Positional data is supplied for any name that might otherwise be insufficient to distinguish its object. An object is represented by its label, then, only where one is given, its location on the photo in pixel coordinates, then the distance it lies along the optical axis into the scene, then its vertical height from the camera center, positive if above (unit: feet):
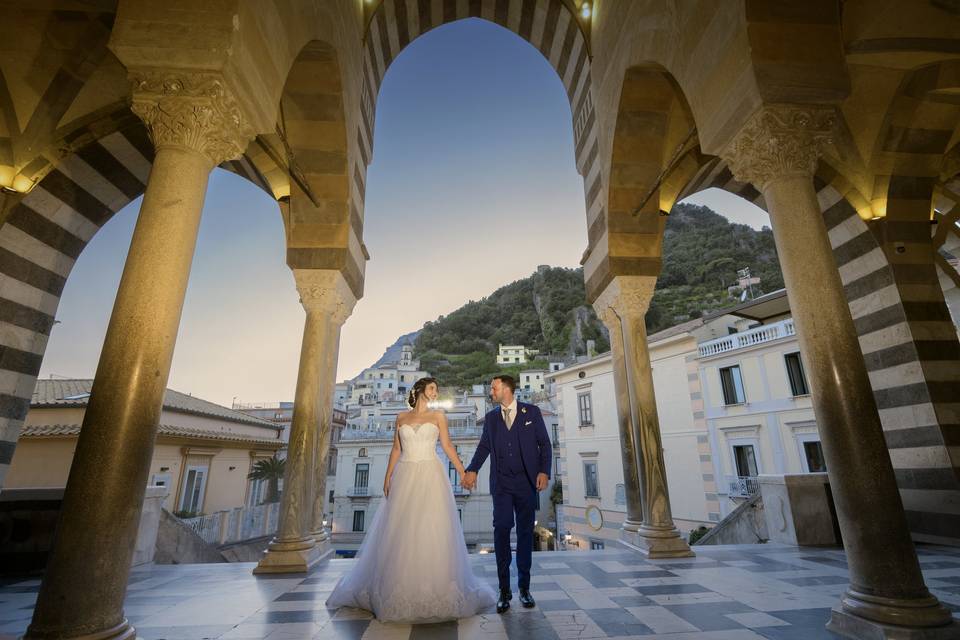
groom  10.94 -0.46
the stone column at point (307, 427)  16.93 +1.16
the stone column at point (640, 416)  18.60 +1.67
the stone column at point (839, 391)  8.70 +1.33
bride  10.02 -2.29
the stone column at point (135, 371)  7.66 +1.73
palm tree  61.67 -2.47
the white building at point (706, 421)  48.29 +3.70
